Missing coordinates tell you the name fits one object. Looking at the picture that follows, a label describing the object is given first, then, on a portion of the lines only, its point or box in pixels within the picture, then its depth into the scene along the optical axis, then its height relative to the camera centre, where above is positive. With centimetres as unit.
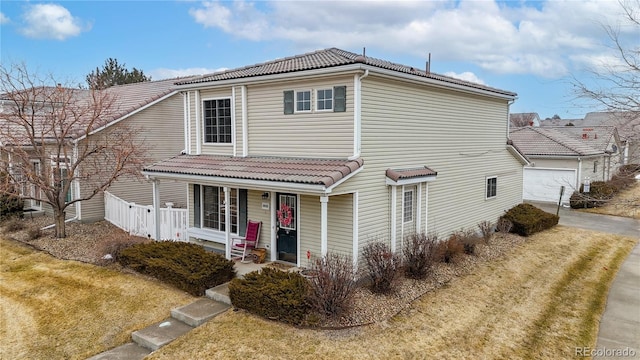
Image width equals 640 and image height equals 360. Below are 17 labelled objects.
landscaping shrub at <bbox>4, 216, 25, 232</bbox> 1641 -305
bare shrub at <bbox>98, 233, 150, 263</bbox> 1256 -295
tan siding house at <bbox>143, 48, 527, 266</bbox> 1046 -15
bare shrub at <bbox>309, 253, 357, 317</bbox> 856 -288
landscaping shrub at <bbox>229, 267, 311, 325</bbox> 850 -303
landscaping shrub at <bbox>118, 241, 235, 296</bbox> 1016 -295
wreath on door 1171 -186
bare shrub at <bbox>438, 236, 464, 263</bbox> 1260 -306
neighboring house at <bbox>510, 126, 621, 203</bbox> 2544 -91
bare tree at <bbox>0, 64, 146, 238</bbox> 1463 +11
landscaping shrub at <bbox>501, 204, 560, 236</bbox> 1697 -291
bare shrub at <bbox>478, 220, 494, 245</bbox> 1517 -296
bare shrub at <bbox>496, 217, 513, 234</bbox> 1691 -308
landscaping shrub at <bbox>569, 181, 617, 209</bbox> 2403 -238
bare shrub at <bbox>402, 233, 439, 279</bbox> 1107 -284
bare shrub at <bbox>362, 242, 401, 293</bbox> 994 -286
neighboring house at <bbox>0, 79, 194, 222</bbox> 1759 +56
